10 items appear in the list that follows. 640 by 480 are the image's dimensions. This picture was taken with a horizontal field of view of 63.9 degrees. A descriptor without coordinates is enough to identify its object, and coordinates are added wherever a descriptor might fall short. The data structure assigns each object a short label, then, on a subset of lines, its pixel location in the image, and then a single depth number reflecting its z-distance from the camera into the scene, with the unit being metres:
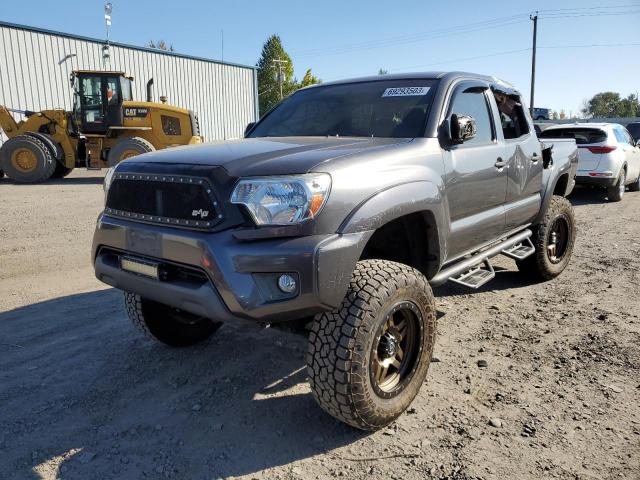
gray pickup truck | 2.41
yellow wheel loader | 13.45
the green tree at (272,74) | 57.12
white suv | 10.91
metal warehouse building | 19.67
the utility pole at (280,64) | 56.13
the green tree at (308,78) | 60.04
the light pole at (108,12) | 18.00
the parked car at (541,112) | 36.84
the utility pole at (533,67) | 39.09
